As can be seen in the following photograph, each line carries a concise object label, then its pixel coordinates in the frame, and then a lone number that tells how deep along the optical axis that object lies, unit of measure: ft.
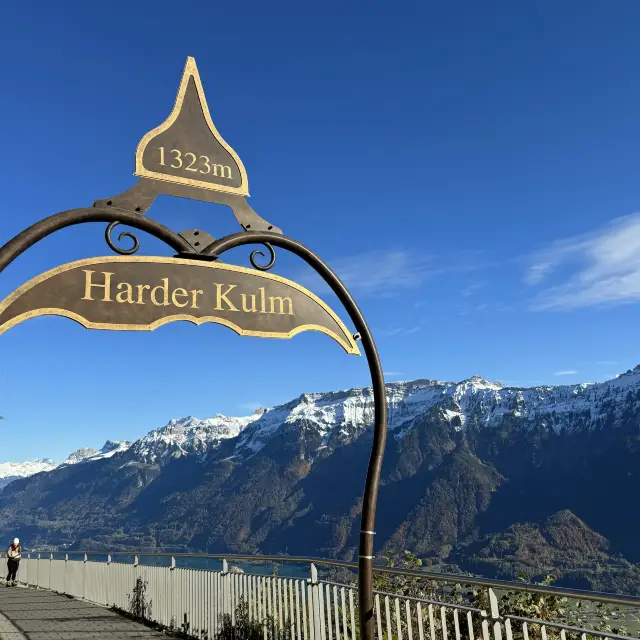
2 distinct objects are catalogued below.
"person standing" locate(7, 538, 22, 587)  69.97
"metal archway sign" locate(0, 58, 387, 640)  17.62
